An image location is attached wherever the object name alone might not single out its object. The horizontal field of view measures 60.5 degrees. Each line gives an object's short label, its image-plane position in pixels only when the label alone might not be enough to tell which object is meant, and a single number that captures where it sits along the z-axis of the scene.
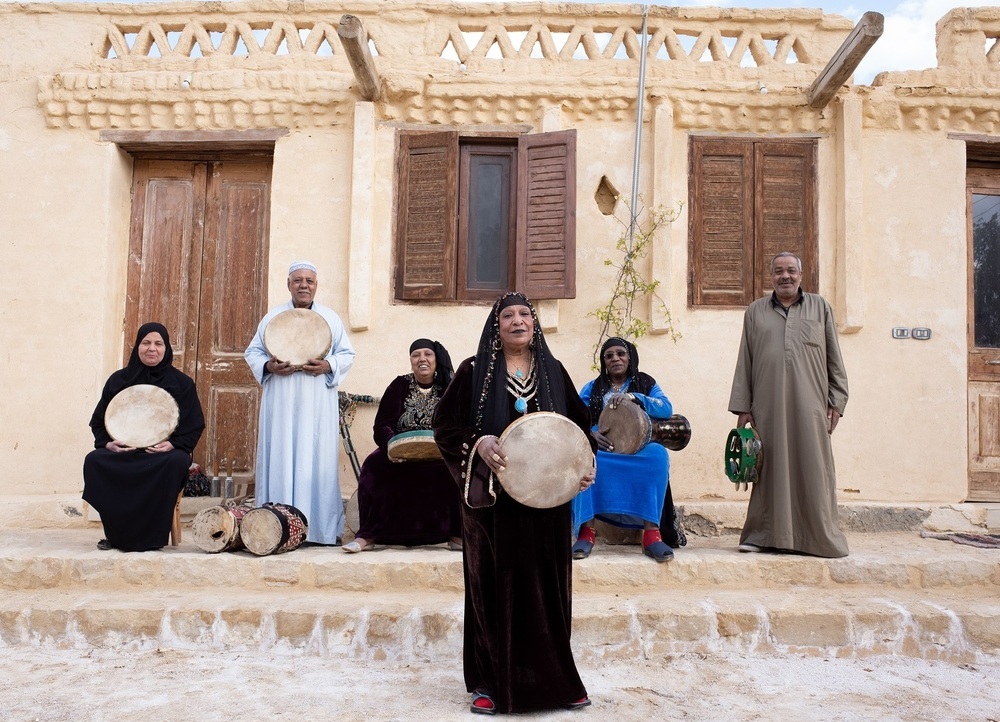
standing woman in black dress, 3.30
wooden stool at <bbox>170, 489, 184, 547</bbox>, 5.18
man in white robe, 5.41
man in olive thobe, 5.02
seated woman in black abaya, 5.01
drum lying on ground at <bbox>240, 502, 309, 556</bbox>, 4.88
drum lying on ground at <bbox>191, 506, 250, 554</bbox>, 4.91
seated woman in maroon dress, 5.24
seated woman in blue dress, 5.03
